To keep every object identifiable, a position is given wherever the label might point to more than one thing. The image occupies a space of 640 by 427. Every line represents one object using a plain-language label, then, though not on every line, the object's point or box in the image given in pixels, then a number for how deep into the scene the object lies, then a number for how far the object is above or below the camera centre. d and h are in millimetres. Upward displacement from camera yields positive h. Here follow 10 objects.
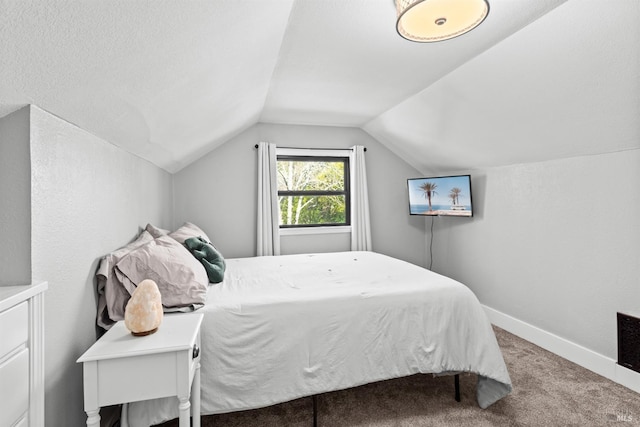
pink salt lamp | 1250 -376
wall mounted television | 3408 +200
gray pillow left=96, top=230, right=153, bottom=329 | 1522 -366
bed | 1613 -660
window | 4137 +344
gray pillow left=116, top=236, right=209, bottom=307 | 1591 -286
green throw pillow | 2172 -287
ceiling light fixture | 1366 +901
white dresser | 903 -419
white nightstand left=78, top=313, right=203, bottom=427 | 1127 -560
